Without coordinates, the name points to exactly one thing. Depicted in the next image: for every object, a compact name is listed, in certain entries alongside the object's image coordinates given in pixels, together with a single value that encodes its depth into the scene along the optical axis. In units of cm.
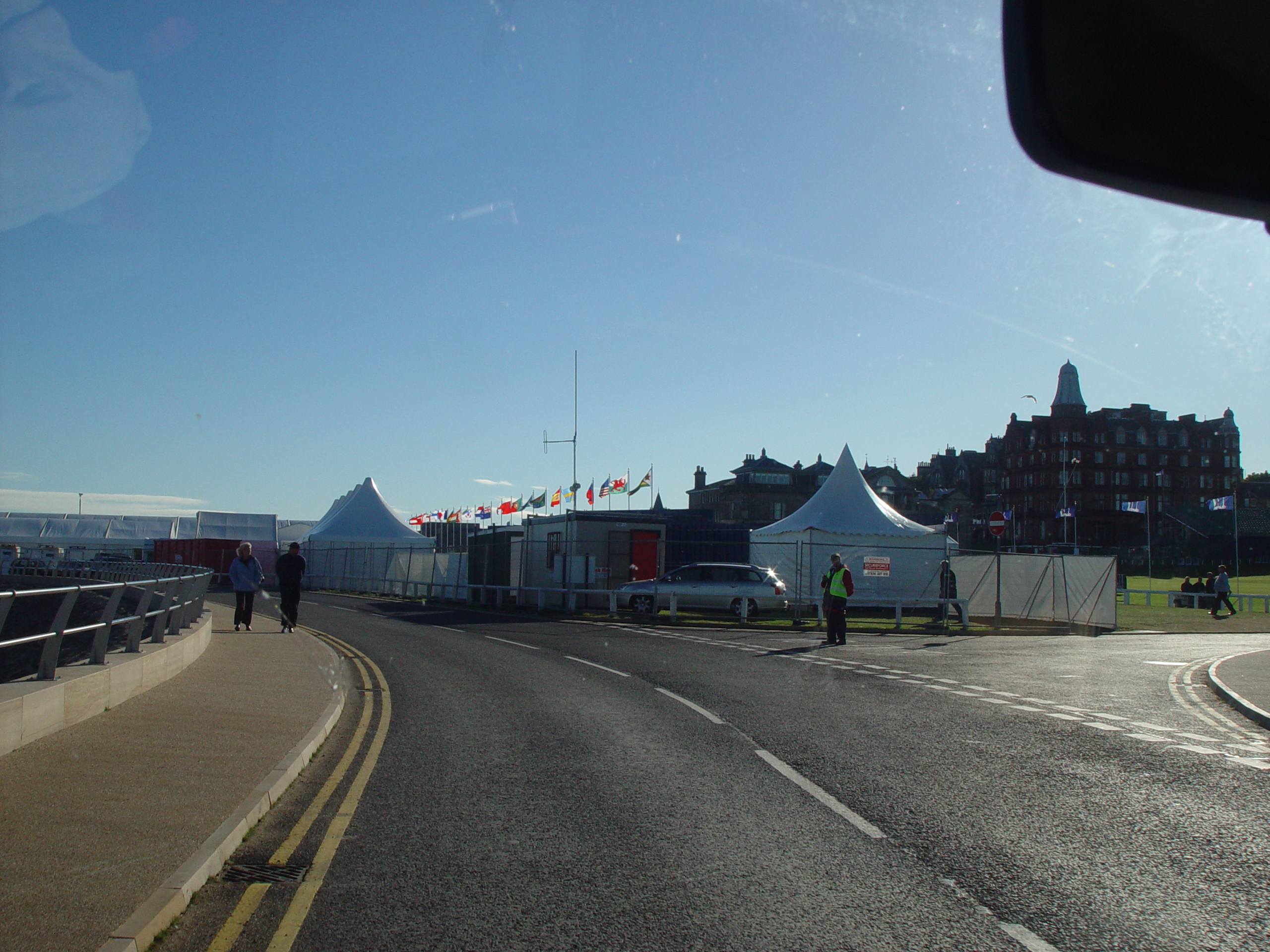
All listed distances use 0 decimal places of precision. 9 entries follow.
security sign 3078
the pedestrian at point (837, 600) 2098
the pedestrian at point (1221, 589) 3553
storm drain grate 552
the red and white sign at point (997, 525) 2638
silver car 2920
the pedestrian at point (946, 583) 2725
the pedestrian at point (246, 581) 2106
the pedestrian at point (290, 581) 2119
